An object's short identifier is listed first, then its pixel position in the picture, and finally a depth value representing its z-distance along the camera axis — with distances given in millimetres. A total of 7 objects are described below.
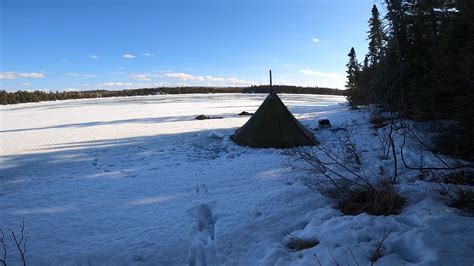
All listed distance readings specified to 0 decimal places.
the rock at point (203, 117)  19058
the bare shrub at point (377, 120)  13477
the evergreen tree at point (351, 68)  28066
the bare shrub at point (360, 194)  4582
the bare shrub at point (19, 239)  4170
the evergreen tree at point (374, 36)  26675
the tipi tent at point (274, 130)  10297
